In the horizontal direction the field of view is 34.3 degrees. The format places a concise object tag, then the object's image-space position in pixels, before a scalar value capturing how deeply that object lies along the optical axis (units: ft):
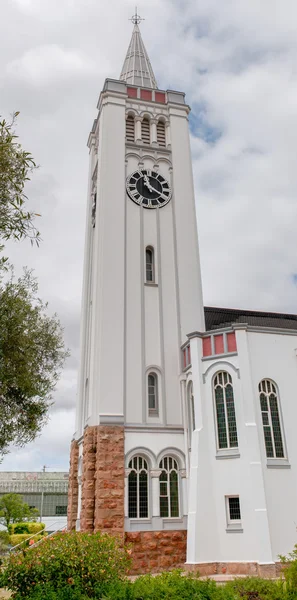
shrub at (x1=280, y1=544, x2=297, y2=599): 29.84
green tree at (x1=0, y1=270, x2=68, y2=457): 48.60
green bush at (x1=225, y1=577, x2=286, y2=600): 29.58
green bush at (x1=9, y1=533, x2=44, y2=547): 106.46
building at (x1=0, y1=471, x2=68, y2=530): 196.95
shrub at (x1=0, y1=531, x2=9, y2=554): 63.35
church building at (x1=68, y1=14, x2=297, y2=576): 61.46
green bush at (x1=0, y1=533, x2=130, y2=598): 34.24
